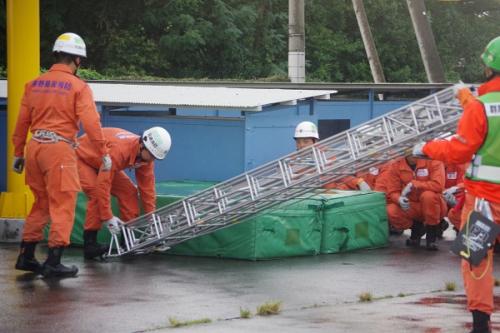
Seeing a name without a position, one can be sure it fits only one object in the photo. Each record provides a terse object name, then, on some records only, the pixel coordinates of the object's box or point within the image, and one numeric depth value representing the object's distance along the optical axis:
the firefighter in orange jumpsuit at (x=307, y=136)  14.03
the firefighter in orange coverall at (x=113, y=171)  11.87
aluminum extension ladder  11.58
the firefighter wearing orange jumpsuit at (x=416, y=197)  13.37
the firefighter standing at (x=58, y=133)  10.59
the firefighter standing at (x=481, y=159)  8.05
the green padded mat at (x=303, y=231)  12.11
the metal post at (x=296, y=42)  28.25
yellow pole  13.09
